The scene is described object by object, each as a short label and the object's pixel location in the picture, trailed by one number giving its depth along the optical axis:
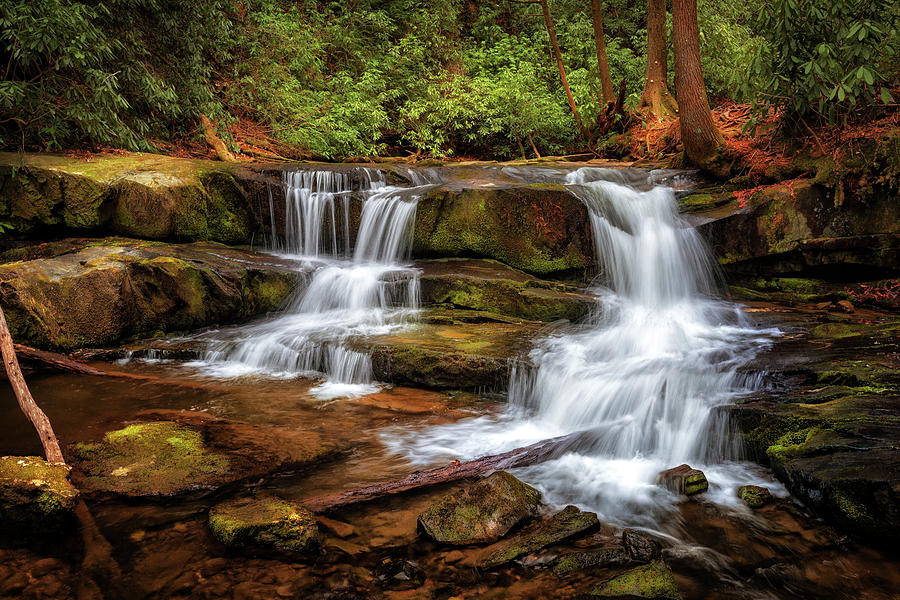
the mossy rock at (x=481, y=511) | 3.32
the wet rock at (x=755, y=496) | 3.72
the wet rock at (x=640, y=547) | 3.14
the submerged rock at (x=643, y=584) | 2.76
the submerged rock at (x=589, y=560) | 3.04
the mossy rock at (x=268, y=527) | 3.18
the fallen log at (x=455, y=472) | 3.76
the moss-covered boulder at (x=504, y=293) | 7.64
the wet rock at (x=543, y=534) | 3.12
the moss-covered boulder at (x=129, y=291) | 6.58
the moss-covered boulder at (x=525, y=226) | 8.77
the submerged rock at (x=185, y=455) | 3.84
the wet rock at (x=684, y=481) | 3.96
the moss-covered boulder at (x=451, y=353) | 6.10
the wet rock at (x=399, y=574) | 2.96
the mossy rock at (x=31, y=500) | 3.21
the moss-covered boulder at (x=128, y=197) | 8.09
